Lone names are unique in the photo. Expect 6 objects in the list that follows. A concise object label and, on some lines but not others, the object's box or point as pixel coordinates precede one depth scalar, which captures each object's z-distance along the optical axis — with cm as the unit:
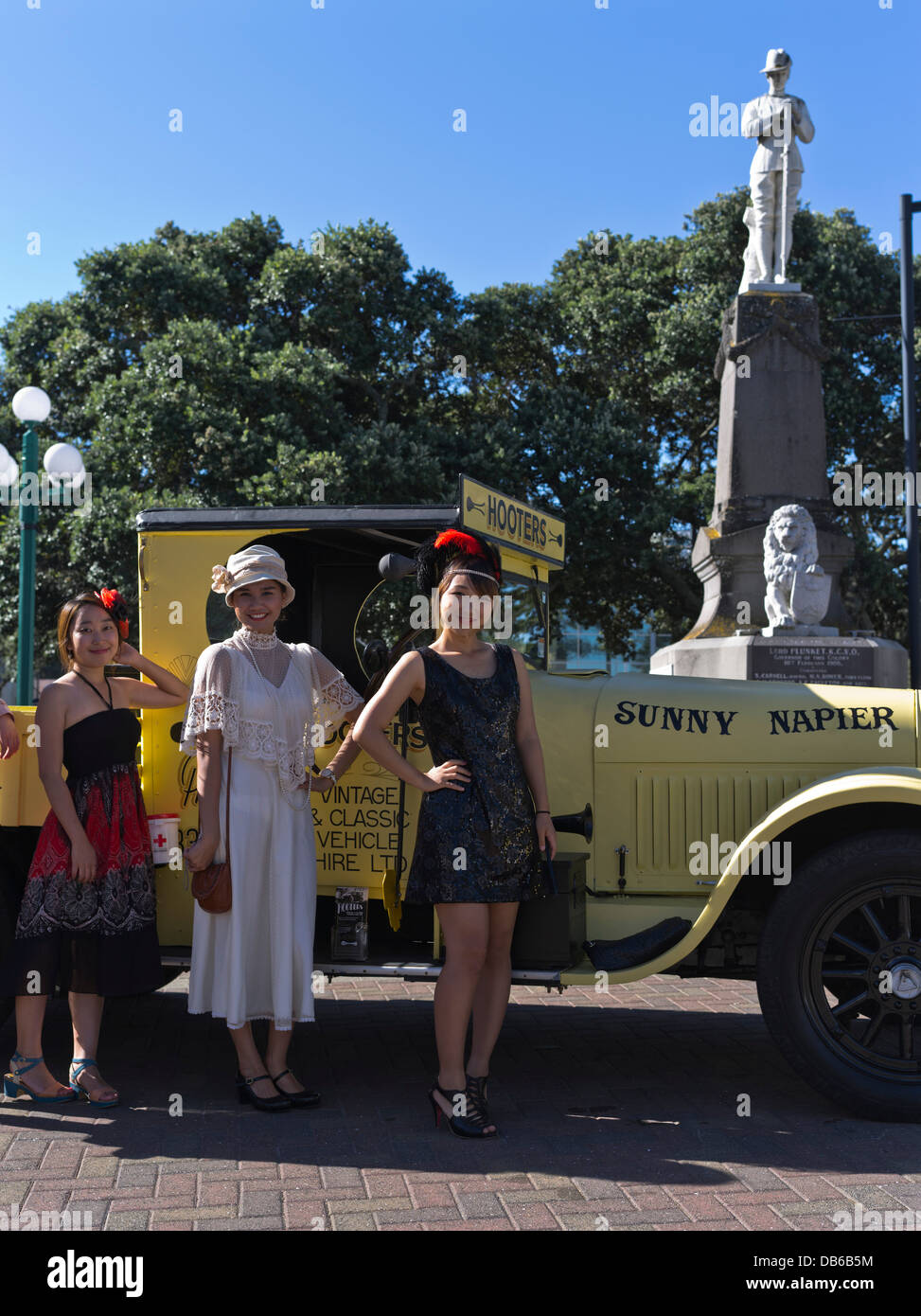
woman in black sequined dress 400
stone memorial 1455
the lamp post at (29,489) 1073
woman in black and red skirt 436
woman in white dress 423
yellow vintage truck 410
